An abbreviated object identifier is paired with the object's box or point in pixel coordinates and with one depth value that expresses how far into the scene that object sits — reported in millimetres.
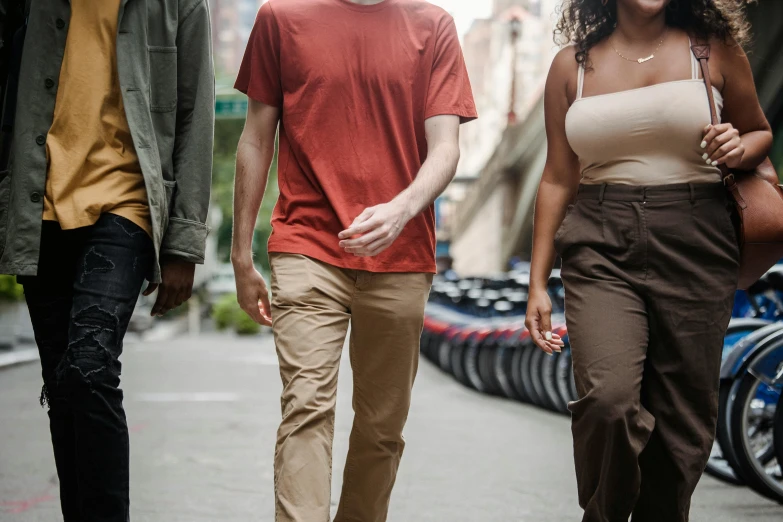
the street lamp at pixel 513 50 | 28484
